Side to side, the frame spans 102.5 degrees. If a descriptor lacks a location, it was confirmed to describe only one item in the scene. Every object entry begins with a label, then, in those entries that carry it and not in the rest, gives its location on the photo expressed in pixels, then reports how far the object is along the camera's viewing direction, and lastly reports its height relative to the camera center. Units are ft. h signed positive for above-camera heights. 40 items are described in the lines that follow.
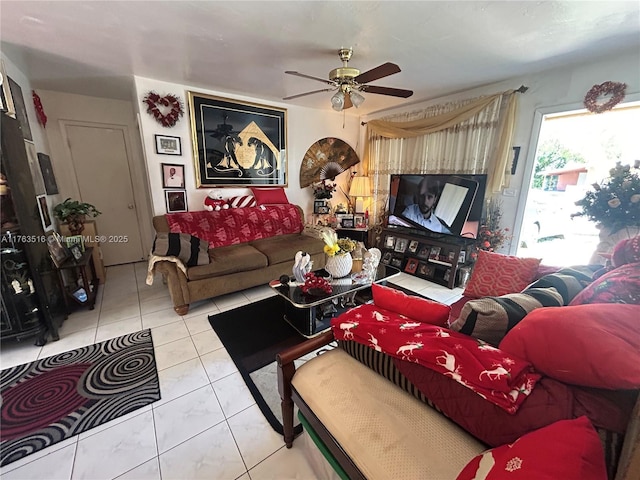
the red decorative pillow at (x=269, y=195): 12.38 -0.68
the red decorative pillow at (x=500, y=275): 6.43 -2.36
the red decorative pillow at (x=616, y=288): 3.14 -1.36
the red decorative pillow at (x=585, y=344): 2.11 -1.44
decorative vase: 7.63 -2.46
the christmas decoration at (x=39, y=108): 9.55 +2.65
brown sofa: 8.29 -3.02
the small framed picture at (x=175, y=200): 10.57 -0.80
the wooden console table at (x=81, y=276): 7.93 -3.12
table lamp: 14.35 -0.30
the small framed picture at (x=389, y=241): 12.75 -2.92
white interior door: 11.44 -0.17
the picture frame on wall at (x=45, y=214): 7.79 -1.07
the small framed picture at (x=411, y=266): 11.83 -3.82
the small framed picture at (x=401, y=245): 12.29 -2.98
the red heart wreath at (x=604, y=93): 7.29 +2.51
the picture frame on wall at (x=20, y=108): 7.25 +2.13
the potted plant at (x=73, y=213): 9.36 -1.20
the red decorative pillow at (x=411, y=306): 3.77 -1.90
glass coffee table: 6.81 -3.56
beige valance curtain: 9.64 +1.77
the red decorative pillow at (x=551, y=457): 1.70 -1.89
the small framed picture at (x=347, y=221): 14.08 -2.14
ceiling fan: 6.86 +2.68
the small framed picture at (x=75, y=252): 8.47 -2.33
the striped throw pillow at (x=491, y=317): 3.25 -1.69
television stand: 10.44 -3.20
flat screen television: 10.12 -0.90
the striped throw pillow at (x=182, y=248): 8.09 -2.12
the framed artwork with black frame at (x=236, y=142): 10.81 +1.75
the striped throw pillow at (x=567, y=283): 4.44 -1.80
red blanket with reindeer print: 2.49 -1.97
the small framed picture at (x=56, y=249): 7.59 -2.11
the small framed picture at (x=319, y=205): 14.39 -1.30
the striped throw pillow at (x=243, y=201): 11.74 -0.92
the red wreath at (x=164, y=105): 9.53 +2.75
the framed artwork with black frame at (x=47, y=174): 9.13 +0.21
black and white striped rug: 4.65 -4.40
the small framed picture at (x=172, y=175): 10.30 +0.22
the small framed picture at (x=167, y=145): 9.98 +1.37
